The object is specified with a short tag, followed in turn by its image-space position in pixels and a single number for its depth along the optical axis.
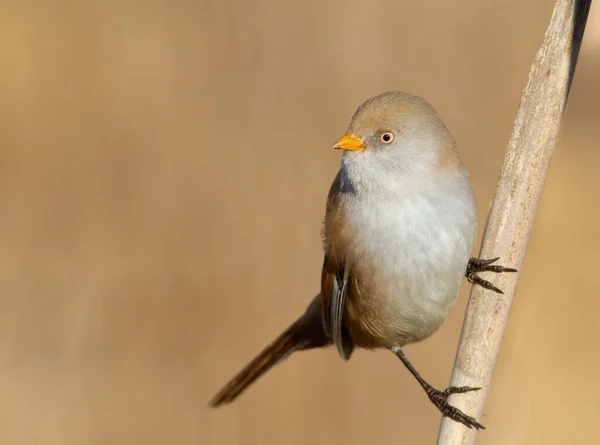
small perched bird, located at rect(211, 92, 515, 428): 7.16
